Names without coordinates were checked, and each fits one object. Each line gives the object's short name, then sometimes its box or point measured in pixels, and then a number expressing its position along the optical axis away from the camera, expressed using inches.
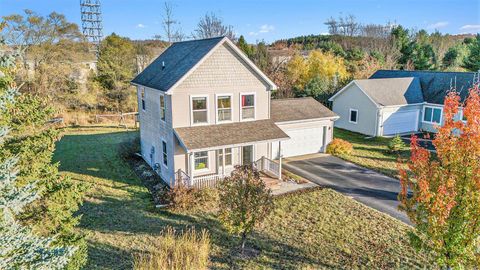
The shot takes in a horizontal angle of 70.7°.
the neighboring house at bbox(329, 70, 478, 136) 1203.9
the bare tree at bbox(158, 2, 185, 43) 2342.2
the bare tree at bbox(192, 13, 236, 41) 2386.8
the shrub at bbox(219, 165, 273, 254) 489.4
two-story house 722.8
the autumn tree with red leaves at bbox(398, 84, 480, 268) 332.8
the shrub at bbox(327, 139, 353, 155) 1016.9
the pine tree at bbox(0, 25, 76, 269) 255.0
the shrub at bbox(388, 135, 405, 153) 1012.5
